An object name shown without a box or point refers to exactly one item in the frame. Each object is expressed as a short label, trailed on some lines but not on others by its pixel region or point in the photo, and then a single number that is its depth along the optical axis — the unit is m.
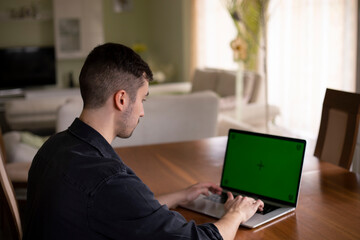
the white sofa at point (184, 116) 3.58
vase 5.61
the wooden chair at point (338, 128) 2.39
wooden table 1.53
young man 1.18
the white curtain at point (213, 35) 7.46
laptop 1.73
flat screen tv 8.74
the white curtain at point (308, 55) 5.14
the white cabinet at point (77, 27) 8.93
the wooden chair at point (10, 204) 1.87
